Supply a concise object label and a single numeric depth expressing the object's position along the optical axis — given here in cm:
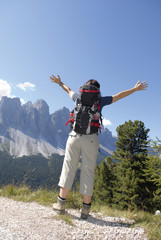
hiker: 331
